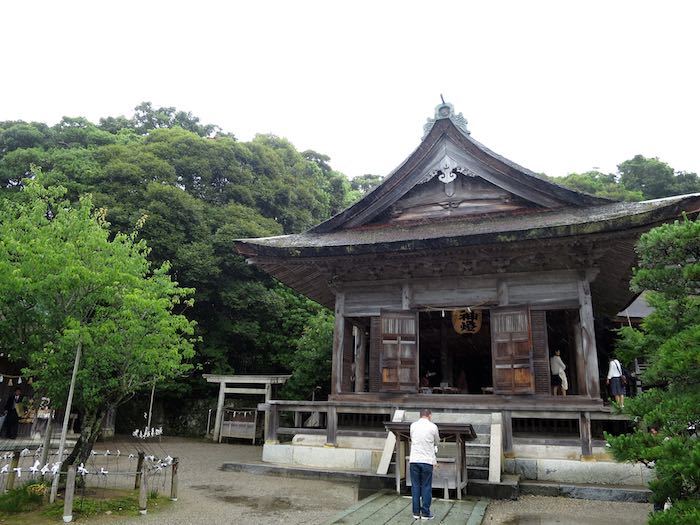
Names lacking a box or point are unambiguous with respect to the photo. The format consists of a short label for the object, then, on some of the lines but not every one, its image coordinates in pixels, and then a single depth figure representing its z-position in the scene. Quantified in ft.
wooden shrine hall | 38.96
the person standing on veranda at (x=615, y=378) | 42.91
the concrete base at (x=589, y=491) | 29.37
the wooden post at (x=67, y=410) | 26.76
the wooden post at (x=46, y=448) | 29.07
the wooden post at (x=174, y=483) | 29.89
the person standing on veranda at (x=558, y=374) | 45.93
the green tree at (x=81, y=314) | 27.68
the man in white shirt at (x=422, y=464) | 23.84
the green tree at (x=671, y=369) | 16.29
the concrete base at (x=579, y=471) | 32.81
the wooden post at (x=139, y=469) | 29.87
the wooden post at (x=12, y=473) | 28.58
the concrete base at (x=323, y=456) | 38.75
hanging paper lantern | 52.11
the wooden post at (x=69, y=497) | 24.04
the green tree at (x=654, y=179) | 138.62
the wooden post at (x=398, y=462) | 30.01
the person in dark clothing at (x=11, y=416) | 60.90
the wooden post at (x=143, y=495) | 25.94
